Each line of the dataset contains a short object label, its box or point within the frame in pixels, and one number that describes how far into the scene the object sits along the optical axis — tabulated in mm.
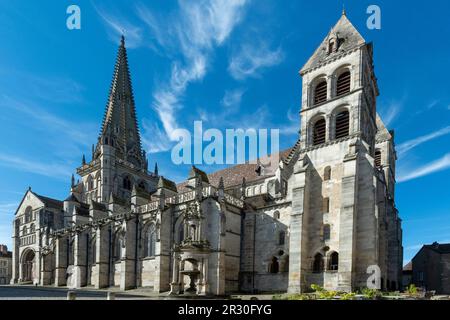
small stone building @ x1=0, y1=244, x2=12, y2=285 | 71556
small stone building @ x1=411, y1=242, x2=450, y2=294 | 37531
